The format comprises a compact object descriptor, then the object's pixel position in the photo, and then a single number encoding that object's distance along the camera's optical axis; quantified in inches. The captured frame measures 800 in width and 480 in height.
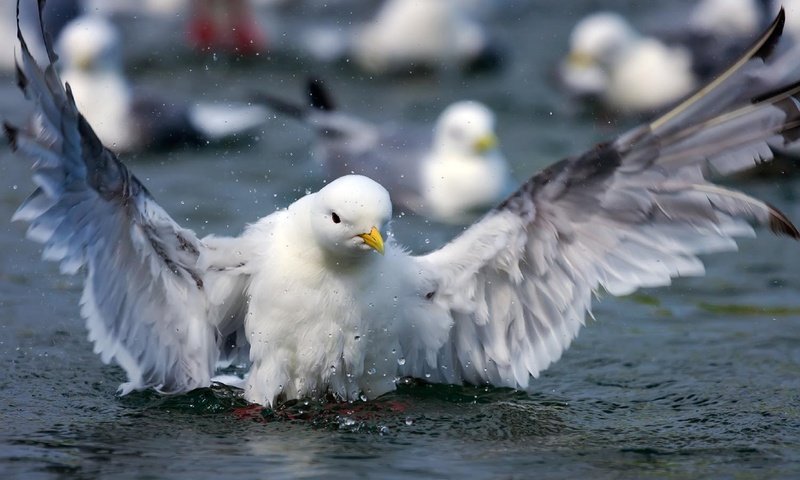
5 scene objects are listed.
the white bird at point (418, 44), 556.1
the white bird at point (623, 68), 509.0
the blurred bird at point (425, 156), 399.9
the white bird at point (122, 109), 450.3
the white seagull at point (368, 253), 228.2
